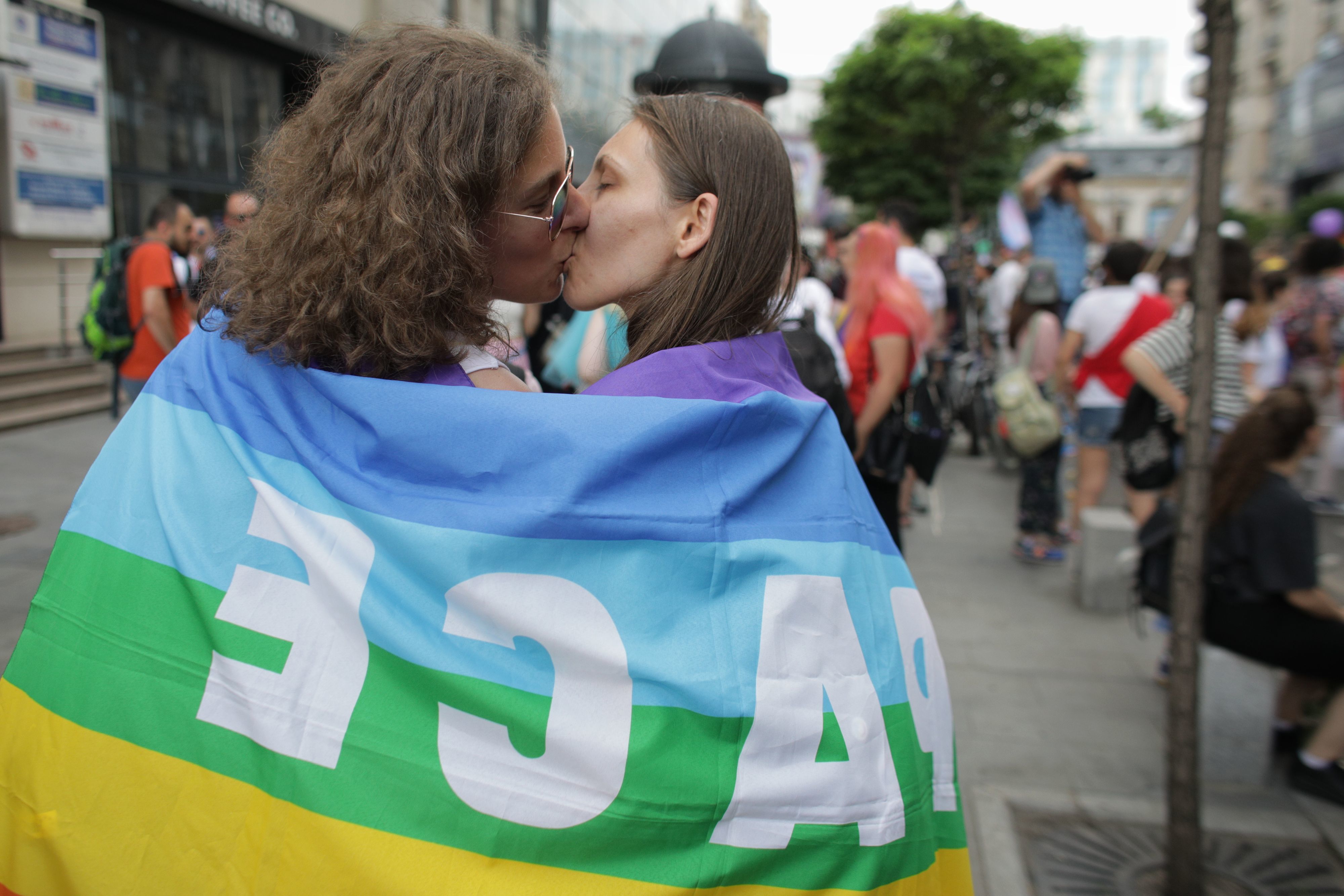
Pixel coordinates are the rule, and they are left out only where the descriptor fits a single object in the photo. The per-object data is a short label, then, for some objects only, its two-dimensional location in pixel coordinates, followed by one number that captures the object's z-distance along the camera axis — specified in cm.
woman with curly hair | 128
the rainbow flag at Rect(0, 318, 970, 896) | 117
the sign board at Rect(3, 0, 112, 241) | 859
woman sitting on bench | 341
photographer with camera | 721
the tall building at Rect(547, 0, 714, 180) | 2192
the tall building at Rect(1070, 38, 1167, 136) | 14438
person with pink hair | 421
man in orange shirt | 544
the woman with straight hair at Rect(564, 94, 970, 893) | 121
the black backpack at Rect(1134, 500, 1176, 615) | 372
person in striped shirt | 482
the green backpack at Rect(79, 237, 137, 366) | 588
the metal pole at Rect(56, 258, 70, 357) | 948
